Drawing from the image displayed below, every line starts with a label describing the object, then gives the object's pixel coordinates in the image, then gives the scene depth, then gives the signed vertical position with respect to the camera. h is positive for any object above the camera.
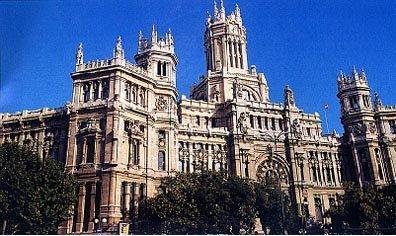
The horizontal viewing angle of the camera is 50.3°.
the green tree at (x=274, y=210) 53.97 +3.62
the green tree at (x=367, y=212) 52.38 +2.97
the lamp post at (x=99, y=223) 48.05 +2.47
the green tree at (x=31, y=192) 39.31 +5.30
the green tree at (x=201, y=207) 47.72 +3.88
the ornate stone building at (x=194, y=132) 52.66 +15.74
